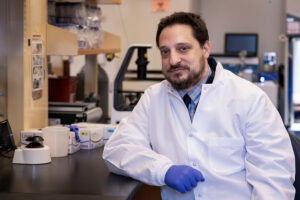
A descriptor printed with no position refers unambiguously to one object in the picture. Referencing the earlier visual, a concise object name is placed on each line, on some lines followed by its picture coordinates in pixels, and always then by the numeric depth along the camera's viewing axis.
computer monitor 6.18
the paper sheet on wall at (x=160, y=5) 5.02
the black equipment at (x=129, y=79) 3.04
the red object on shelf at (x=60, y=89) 3.28
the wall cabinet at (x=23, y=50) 2.31
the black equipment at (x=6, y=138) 2.10
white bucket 2.14
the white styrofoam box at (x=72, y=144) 2.22
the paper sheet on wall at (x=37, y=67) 2.43
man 1.66
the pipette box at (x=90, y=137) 2.36
